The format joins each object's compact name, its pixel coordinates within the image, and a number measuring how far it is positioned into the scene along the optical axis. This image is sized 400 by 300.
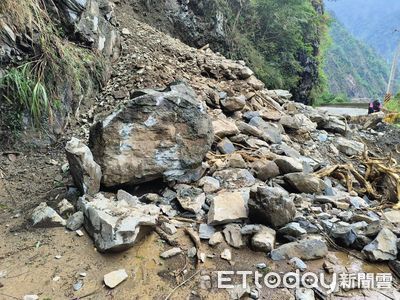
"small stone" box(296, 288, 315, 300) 2.09
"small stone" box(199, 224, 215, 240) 2.52
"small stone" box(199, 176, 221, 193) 3.09
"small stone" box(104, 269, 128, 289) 2.09
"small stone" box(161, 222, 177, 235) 2.55
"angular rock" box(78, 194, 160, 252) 2.28
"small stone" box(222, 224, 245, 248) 2.45
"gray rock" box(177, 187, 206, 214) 2.80
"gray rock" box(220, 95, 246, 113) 4.82
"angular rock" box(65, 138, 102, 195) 2.74
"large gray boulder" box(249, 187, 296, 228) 2.53
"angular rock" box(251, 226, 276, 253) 2.40
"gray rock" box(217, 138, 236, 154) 3.76
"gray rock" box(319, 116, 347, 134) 6.07
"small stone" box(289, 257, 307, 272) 2.30
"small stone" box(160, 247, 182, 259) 2.34
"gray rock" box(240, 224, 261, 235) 2.51
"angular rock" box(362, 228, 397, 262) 2.41
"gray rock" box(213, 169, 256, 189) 3.22
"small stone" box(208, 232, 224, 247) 2.45
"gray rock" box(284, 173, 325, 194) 3.31
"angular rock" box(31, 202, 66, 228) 2.53
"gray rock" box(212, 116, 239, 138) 3.97
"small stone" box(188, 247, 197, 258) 2.37
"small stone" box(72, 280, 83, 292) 2.06
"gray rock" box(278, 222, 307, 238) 2.53
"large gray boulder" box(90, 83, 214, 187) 2.93
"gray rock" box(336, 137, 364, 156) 5.22
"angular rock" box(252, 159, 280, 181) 3.40
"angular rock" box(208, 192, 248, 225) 2.60
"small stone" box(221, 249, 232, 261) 2.36
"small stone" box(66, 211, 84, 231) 2.52
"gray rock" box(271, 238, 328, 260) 2.38
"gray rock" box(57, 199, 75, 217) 2.65
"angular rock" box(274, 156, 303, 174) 3.48
